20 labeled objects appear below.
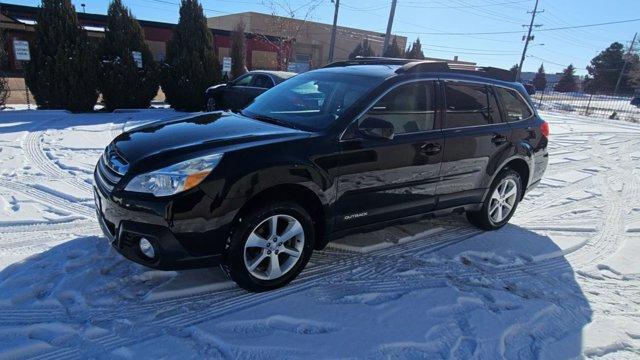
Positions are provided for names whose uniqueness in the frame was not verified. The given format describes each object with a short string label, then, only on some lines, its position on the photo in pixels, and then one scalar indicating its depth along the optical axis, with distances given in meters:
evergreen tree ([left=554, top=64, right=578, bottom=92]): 60.10
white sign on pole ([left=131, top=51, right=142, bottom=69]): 12.81
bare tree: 26.64
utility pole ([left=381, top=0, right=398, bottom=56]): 18.97
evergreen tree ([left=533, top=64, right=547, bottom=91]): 58.02
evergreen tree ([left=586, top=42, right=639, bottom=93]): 57.06
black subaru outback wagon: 2.85
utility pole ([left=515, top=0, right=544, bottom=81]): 38.06
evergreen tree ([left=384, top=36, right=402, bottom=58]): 34.25
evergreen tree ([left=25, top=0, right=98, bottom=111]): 11.61
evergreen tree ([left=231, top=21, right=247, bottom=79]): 20.17
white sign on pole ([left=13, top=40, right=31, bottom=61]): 10.64
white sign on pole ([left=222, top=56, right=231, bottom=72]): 15.32
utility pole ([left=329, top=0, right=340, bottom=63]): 22.58
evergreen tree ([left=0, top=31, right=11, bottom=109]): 11.45
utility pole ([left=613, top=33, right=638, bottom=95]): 54.92
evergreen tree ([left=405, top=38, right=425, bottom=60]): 38.81
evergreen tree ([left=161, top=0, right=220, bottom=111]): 13.77
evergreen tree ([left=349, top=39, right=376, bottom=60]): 39.73
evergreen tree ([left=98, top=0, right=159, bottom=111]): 12.59
